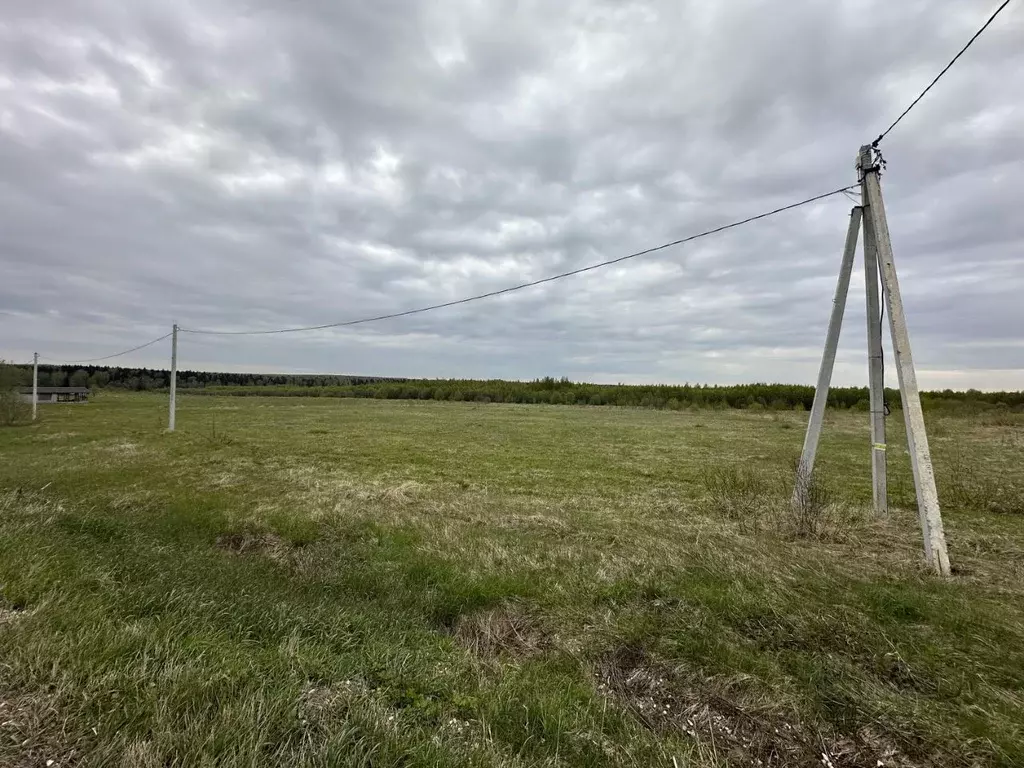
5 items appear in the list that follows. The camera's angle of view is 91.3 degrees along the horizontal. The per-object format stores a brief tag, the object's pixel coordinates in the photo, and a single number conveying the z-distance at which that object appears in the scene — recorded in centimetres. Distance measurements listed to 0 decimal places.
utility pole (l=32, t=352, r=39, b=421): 3689
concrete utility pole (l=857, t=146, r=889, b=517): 792
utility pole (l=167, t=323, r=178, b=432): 2706
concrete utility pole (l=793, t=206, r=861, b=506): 802
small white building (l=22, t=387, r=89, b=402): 6995
